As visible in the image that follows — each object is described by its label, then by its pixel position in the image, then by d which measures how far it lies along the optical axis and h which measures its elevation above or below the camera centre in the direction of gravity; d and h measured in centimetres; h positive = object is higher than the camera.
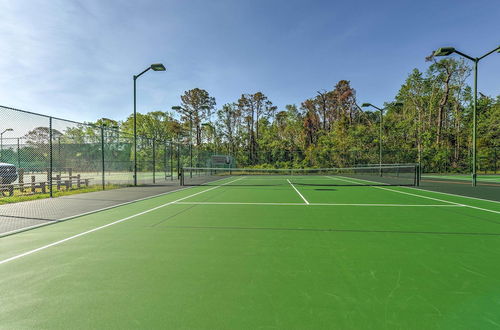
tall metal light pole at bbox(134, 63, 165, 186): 1397 +528
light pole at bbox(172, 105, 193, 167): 4643 +936
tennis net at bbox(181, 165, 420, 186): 2666 -142
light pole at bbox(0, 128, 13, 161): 1183 +65
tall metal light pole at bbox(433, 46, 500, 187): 1218 +528
